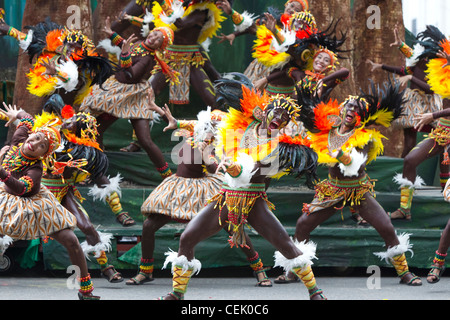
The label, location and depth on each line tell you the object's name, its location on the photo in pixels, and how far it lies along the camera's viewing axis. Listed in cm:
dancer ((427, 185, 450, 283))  1453
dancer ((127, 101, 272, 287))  1412
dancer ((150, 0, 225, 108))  1698
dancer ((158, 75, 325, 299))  1237
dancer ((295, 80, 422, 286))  1455
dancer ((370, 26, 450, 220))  1631
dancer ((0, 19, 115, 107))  1554
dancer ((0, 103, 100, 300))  1237
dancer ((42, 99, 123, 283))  1421
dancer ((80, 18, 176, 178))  1620
